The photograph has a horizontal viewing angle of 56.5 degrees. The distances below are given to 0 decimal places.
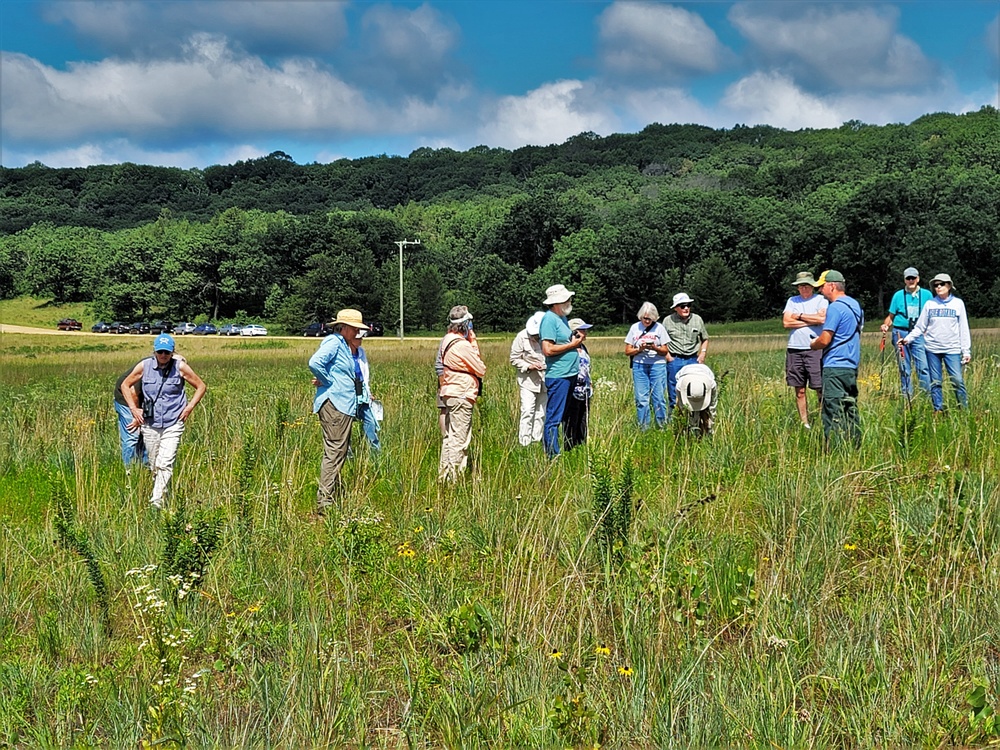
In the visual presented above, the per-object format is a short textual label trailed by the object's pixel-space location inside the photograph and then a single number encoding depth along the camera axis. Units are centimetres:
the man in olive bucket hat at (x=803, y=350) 1021
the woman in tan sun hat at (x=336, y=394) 752
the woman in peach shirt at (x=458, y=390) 822
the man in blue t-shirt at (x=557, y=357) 886
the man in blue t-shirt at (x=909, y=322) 1101
